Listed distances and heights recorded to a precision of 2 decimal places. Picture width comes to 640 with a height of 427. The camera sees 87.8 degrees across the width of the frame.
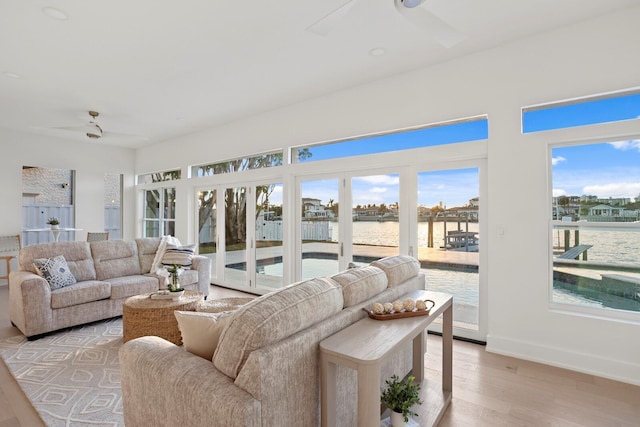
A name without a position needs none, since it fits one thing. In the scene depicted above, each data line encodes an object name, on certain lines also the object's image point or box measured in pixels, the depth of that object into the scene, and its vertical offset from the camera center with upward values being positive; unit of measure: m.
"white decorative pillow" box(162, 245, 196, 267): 4.74 -0.58
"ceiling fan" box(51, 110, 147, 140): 4.82 +1.30
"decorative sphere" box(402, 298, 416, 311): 1.98 -0.53
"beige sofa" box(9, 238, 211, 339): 3.47 -0.83
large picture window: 2.78 -0.08
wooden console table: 1.38 -0.61
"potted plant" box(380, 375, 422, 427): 1.88 -1.06
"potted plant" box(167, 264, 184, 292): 3.44 -0.65
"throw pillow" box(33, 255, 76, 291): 3.72 -0.63
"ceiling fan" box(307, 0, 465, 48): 2.09 +1.28
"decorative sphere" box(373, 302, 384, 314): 1.88 -0.53
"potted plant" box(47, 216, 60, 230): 6.30 -0.14
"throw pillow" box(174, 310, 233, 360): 1.61 -0.57
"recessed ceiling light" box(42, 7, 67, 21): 2.60 +1.62
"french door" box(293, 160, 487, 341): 3.56 -0.11
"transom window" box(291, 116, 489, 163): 3.50 +0.91
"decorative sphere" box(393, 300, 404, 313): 1.93 -0.53
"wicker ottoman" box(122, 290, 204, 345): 3.14 -0.98
